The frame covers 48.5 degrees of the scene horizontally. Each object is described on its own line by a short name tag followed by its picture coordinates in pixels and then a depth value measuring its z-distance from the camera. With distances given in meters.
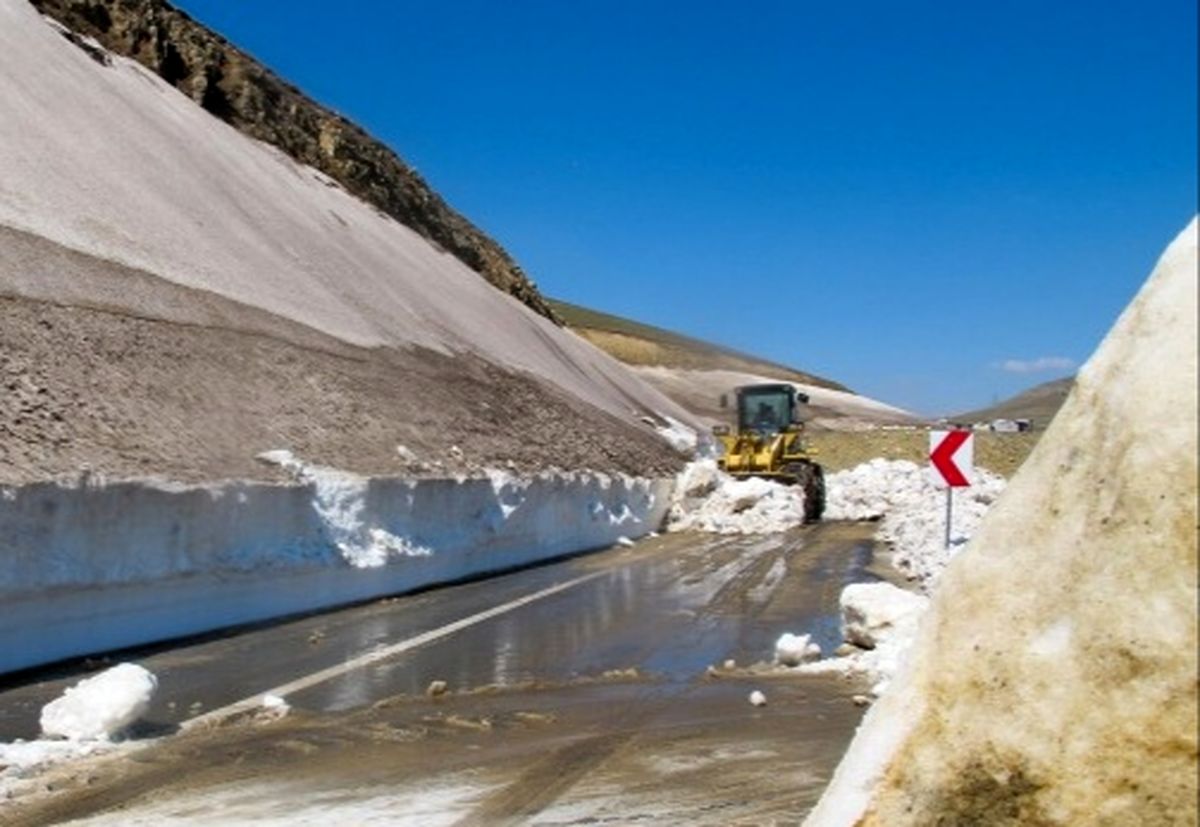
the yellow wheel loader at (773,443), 30.65
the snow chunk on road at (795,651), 11.03
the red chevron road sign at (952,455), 18.02
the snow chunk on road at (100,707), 8.22
